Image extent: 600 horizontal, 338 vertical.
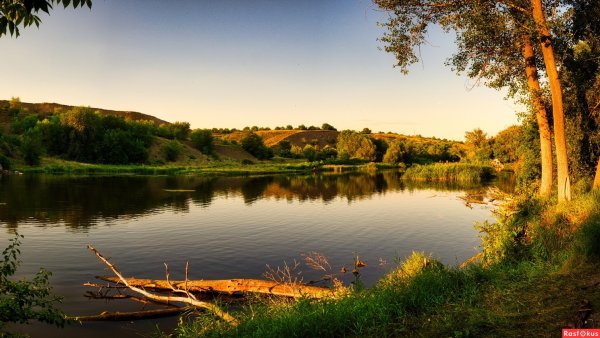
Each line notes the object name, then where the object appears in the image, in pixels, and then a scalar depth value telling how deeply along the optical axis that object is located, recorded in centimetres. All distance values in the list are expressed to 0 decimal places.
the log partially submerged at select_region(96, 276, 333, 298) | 1444
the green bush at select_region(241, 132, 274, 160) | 14512
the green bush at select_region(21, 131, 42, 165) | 8775
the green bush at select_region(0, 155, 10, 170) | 7654
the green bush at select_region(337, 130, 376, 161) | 14204
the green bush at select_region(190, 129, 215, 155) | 13688
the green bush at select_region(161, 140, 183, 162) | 11900
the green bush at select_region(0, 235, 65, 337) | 793
